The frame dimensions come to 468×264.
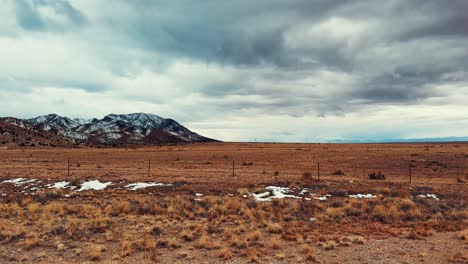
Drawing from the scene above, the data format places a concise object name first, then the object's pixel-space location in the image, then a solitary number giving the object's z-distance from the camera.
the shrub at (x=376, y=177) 29.79
